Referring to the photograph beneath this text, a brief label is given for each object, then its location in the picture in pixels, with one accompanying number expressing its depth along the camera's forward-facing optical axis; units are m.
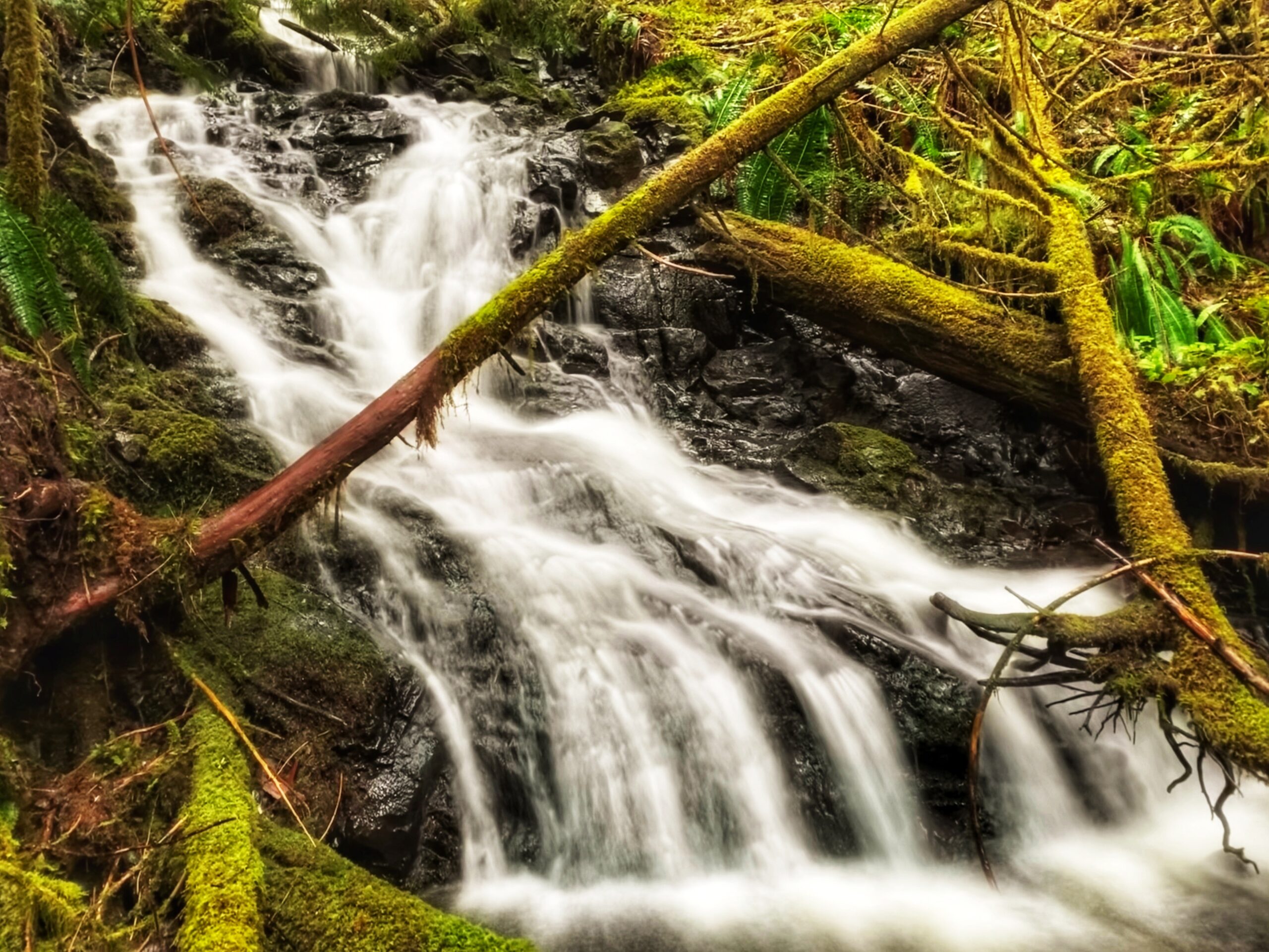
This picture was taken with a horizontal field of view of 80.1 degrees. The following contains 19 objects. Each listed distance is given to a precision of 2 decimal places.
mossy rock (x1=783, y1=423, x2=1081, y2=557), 5.20
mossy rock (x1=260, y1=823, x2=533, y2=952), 2.13
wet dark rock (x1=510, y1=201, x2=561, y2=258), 7.65
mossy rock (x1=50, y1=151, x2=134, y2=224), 5.06
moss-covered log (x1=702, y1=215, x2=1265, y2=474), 4.45
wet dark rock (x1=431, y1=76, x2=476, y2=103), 10.38
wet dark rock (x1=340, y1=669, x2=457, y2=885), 2.98
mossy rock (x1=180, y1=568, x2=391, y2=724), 3.06
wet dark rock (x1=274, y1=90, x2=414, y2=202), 8.64
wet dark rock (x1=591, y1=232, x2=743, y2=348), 6.61
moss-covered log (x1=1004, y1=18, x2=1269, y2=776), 2.31
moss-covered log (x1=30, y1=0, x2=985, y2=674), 2.87
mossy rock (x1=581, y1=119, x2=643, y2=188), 7.92
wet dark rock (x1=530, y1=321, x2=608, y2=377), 6.57
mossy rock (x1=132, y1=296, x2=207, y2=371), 4.80
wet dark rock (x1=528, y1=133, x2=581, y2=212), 7.95
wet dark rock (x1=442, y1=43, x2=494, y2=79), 10.91
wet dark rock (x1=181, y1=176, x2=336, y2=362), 6.36
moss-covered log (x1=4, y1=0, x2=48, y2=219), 2.58
